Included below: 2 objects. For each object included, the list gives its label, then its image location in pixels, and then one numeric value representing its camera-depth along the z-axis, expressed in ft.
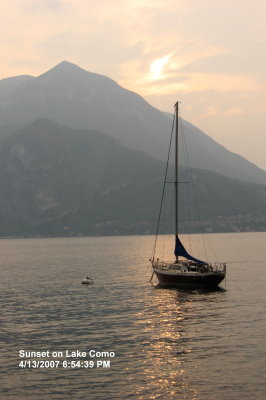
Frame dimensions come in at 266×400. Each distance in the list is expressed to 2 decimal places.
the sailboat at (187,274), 225.76
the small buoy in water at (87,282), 277.29
